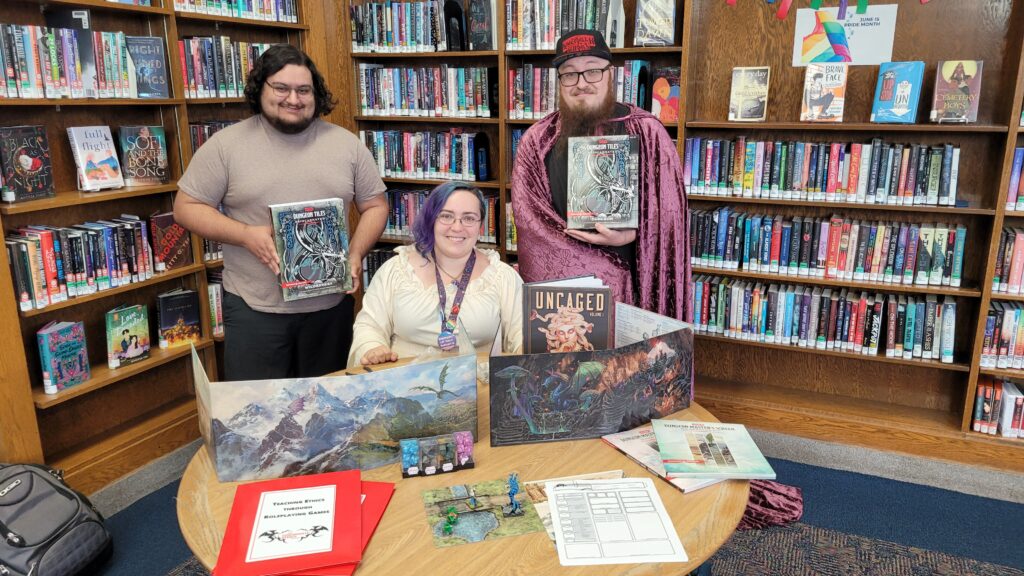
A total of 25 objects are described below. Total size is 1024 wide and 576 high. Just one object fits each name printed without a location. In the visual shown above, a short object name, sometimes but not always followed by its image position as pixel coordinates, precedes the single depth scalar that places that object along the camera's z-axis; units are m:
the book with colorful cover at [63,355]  2.78
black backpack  2.28
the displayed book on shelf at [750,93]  3.26
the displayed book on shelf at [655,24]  3.26
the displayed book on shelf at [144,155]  3.06
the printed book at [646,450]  1.60
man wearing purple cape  2.70
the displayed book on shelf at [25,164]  2.59
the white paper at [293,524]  1.37
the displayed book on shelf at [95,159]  2.89
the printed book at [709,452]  1.62
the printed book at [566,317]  1.86
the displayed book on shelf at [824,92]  3.12
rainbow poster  3.12
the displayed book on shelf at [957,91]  2.90
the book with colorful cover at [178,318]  3.26
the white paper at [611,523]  1.38
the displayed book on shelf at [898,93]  2.99
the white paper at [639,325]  1.87
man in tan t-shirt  2.57
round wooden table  1.36
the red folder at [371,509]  1.33
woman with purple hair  2.33
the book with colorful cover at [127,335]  3.05
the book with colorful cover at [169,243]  3.18
